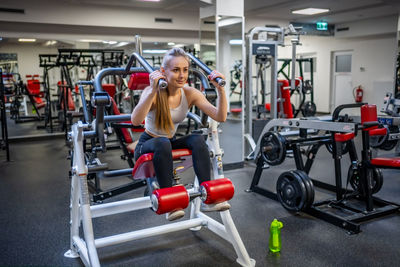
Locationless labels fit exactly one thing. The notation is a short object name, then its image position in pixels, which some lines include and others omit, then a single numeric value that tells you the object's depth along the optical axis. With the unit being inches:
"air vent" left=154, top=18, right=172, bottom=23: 277.0
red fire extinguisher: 358.3
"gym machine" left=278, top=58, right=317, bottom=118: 264.2
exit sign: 346.5
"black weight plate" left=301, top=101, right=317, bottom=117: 302.2
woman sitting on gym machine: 71.4
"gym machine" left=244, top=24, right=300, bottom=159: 173.2
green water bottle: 83.1
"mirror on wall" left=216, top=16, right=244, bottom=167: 163.9
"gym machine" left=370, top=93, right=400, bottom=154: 111.9
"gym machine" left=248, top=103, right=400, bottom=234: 100.1
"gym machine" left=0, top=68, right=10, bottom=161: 176.9
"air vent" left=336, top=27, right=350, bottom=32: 353.5
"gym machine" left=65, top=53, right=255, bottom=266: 67.7
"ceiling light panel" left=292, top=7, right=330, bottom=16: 290.5
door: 375.2
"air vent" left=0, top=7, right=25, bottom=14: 224.4
